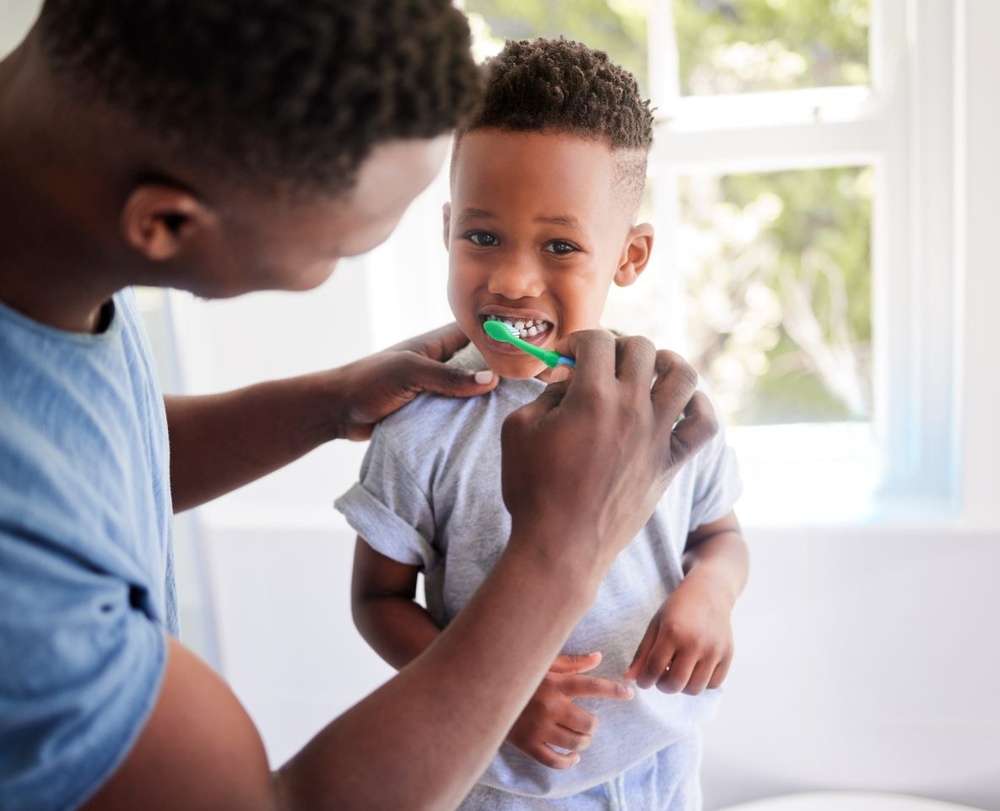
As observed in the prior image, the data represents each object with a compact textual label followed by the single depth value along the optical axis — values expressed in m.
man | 0.52
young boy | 0.87
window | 1.48
